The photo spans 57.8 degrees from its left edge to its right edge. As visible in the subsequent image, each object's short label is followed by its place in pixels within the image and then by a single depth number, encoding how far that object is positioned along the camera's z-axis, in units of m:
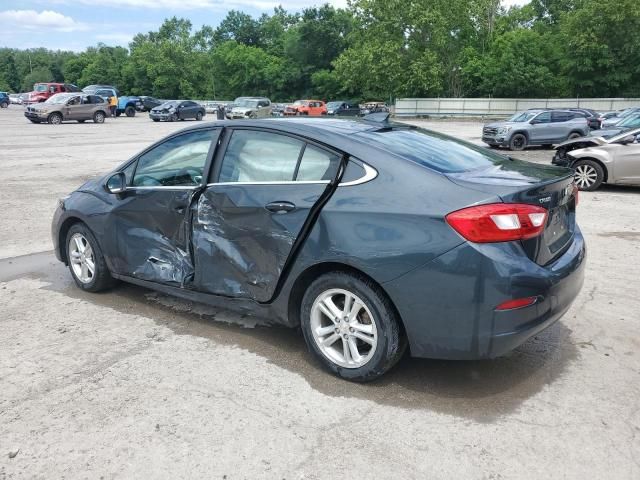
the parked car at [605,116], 30.21
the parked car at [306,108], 43.73
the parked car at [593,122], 27.52
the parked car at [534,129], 21.61
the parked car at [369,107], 50.16
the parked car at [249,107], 39.84
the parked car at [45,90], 43.09
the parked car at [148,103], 51.53
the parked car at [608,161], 11.10
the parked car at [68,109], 32.81
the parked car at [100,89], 45.50
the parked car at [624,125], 14.90
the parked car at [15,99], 68.69
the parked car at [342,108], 45.19
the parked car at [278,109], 47.34
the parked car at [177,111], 39.88
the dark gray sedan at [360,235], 3.14
